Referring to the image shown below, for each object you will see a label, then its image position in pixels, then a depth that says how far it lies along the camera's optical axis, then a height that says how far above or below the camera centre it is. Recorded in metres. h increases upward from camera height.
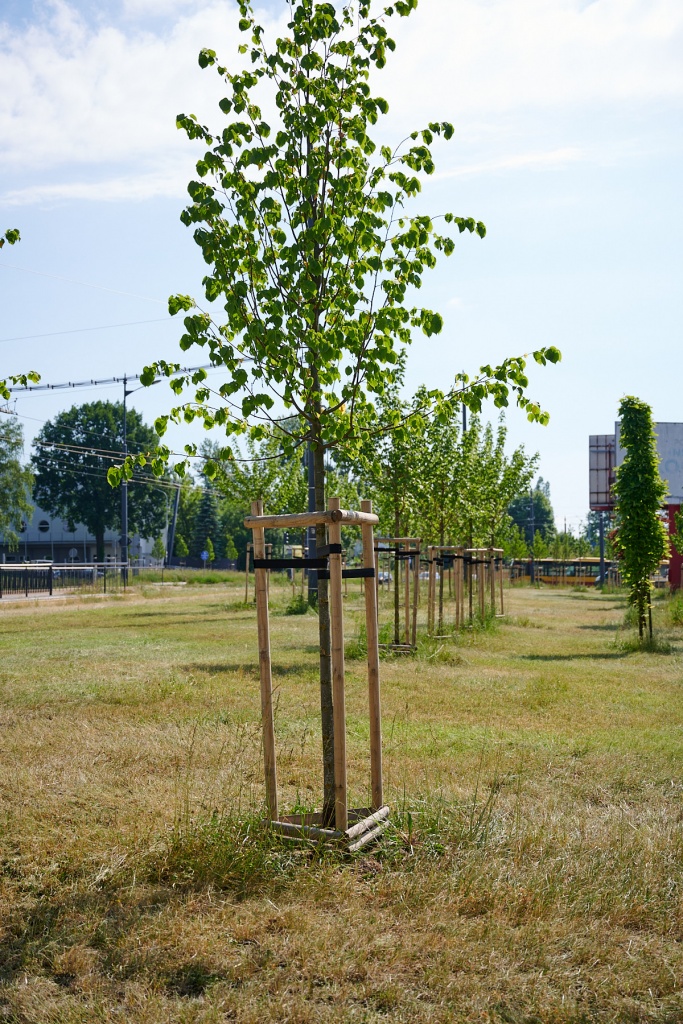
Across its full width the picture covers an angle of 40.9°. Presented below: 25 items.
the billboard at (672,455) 49.88 +4.18
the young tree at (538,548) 68.44 -1.05
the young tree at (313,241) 5.33 +1.76
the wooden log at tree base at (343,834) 5.04 -1.67
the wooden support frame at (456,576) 16.76 -0.79
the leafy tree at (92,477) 80.00 +5.82
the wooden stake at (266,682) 5.29 -0.84
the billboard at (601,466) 55.16 +4.15
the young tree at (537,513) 123.01 +3.00
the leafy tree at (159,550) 75.12 -0.67
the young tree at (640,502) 18.58 +0.61
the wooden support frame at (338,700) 5.09 -0.94
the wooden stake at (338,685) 5.06 -0.82
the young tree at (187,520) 93.94 +2.22
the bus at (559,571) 63.91 -2.97
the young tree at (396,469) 16.70 +1.26
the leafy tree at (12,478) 64.06 +4.72
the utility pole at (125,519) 48.73 +1.25
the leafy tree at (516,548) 55.11 -0.91
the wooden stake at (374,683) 5.48 -0.88
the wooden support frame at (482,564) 20.55 -0.66
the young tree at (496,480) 24.28 +1.61
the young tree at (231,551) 80.12 -0.94
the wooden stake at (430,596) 16.52 -1.08
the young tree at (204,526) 94.12 +1.53
